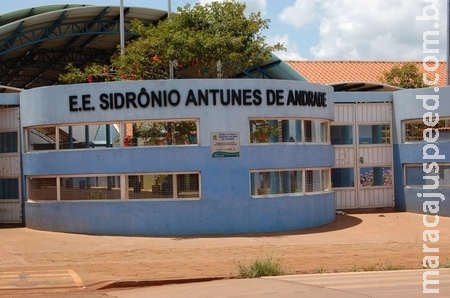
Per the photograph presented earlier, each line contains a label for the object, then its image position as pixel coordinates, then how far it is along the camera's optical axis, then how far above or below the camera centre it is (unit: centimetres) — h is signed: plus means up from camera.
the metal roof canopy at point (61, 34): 3484 +656
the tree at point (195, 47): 2761 +422
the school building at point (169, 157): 2150 +3
